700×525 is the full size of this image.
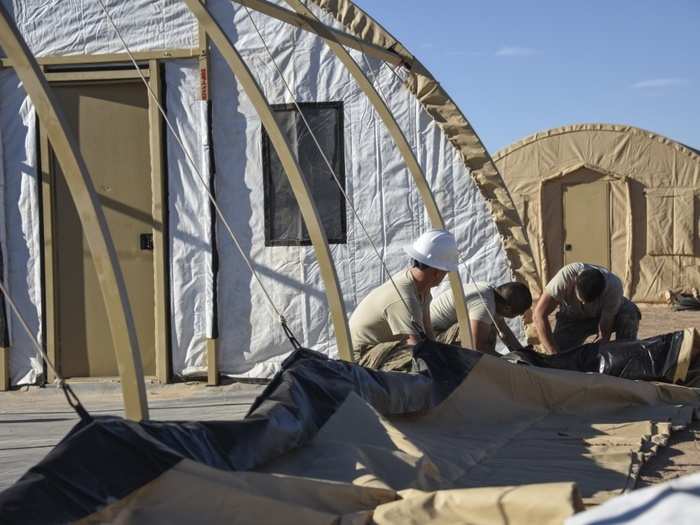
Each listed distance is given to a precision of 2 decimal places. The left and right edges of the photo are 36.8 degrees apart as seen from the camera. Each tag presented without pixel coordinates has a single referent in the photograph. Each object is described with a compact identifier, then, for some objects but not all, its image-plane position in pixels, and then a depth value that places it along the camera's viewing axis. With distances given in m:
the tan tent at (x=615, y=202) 16.88
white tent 8.00
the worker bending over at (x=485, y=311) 6.83
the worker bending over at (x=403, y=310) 6.11
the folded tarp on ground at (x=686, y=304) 16.31
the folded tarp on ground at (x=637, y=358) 6.36
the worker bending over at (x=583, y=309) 6.98
